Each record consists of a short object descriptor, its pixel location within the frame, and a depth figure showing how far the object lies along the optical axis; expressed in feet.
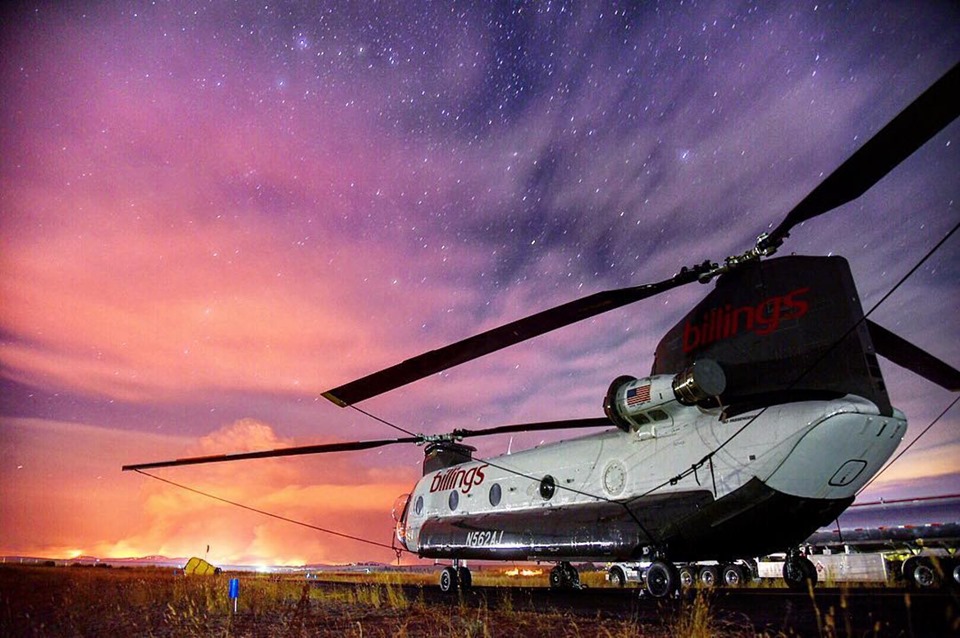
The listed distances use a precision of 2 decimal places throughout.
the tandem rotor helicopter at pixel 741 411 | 34.83
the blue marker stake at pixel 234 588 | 34.17
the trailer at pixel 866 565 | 43.84
